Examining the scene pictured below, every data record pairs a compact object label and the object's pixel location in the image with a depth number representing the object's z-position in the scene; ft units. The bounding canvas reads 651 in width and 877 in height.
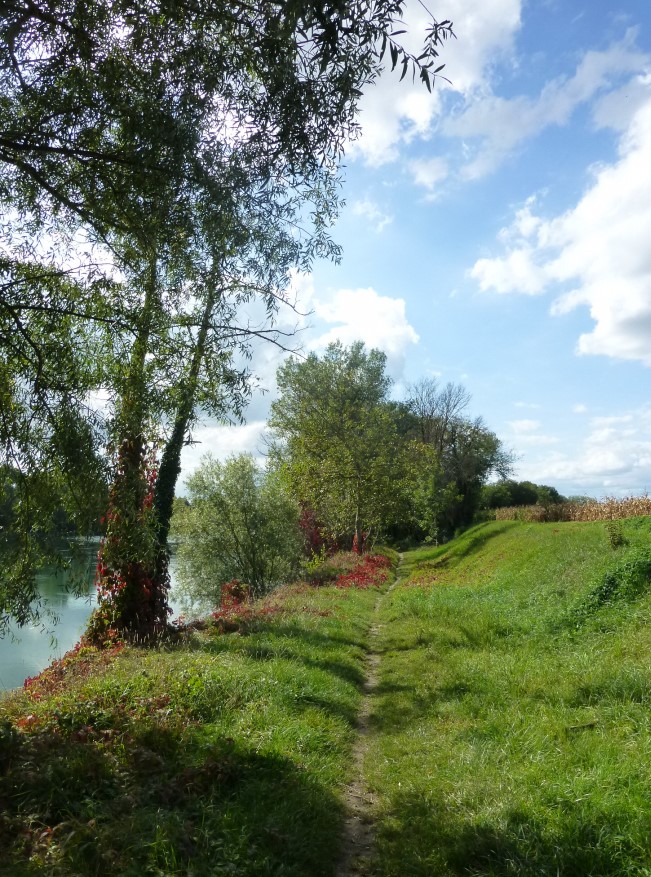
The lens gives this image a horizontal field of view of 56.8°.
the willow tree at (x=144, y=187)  22.25
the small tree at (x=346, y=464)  104.63
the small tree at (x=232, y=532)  81.35
